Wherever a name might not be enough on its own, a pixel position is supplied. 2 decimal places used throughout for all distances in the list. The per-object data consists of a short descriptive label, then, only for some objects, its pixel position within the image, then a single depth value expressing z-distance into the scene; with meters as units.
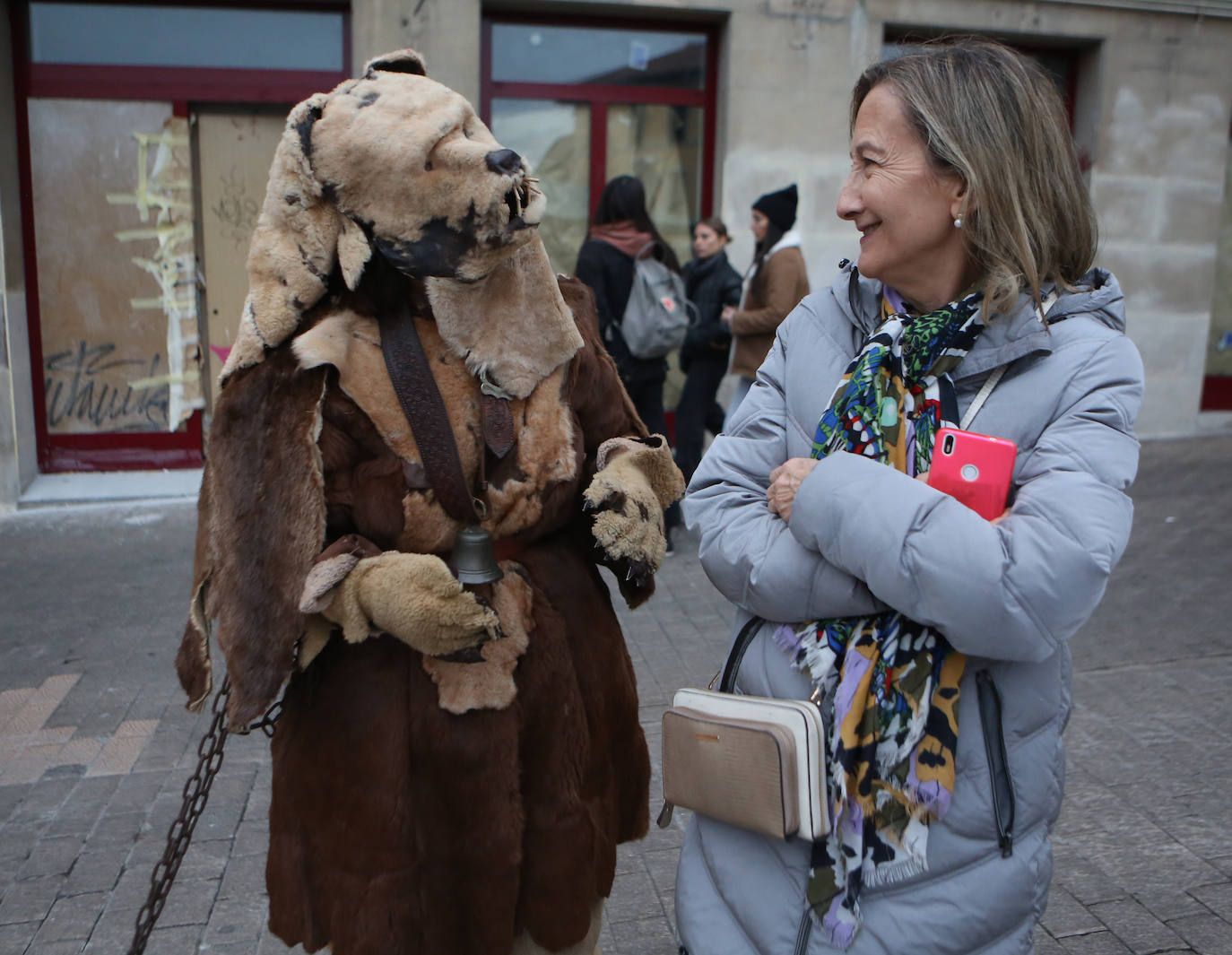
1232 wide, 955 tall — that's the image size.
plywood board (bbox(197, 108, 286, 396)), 7.64
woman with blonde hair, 1.57
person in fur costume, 1.91
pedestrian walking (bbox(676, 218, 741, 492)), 6.65
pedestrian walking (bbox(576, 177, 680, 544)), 6.05
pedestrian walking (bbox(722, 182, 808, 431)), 6.23
